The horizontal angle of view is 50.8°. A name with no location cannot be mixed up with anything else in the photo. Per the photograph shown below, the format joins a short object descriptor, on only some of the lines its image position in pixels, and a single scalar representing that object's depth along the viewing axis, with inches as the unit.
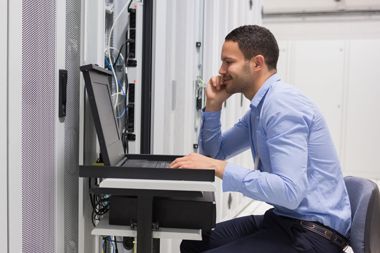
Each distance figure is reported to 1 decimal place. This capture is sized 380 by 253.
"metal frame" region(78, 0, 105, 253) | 61.4
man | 52.8
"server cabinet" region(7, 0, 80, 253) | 44.4
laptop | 50.7
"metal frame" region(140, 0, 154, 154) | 88.3
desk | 49.6
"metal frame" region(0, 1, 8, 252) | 41.4
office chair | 54.9
